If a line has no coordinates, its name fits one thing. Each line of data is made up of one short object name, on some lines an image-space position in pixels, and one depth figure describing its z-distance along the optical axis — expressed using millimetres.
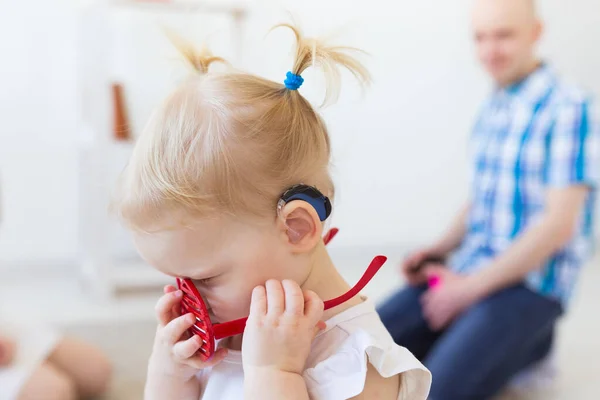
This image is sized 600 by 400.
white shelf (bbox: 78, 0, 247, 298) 2307
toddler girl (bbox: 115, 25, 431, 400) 620
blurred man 1465
